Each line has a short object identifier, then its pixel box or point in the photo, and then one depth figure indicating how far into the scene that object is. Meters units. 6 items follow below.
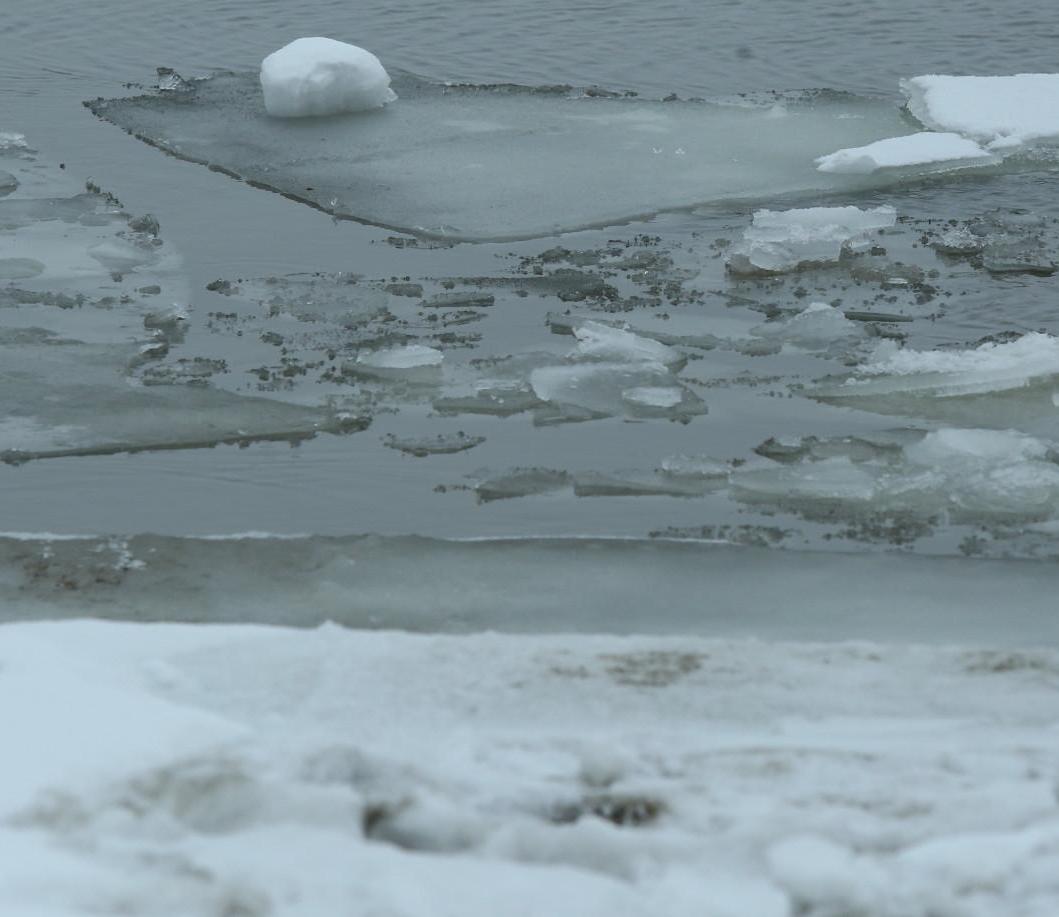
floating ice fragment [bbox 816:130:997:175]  18.30
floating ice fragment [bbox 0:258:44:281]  15.21
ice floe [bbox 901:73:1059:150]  19.36
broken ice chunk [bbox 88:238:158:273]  15.52
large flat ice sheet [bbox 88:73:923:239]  17.42
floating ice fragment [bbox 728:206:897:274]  15.19
